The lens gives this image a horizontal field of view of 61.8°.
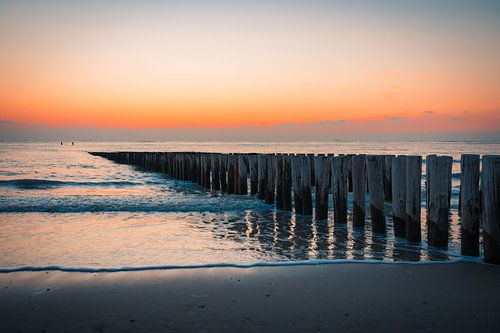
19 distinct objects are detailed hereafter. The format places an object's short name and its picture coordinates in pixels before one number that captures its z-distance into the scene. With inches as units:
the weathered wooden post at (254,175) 466.6
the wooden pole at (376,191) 276.5
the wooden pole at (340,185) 307.7
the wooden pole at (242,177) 509.3
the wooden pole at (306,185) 349.1
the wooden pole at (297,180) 358.6
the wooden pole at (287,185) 383.9
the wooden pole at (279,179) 392.8
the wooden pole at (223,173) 572.7
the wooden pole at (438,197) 226.7
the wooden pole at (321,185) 324.2
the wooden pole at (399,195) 253.0
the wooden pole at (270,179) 414.6
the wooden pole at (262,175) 436.1
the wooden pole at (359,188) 289.4
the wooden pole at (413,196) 246.2
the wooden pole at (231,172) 533.9
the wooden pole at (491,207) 197.8
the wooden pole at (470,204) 209.2
